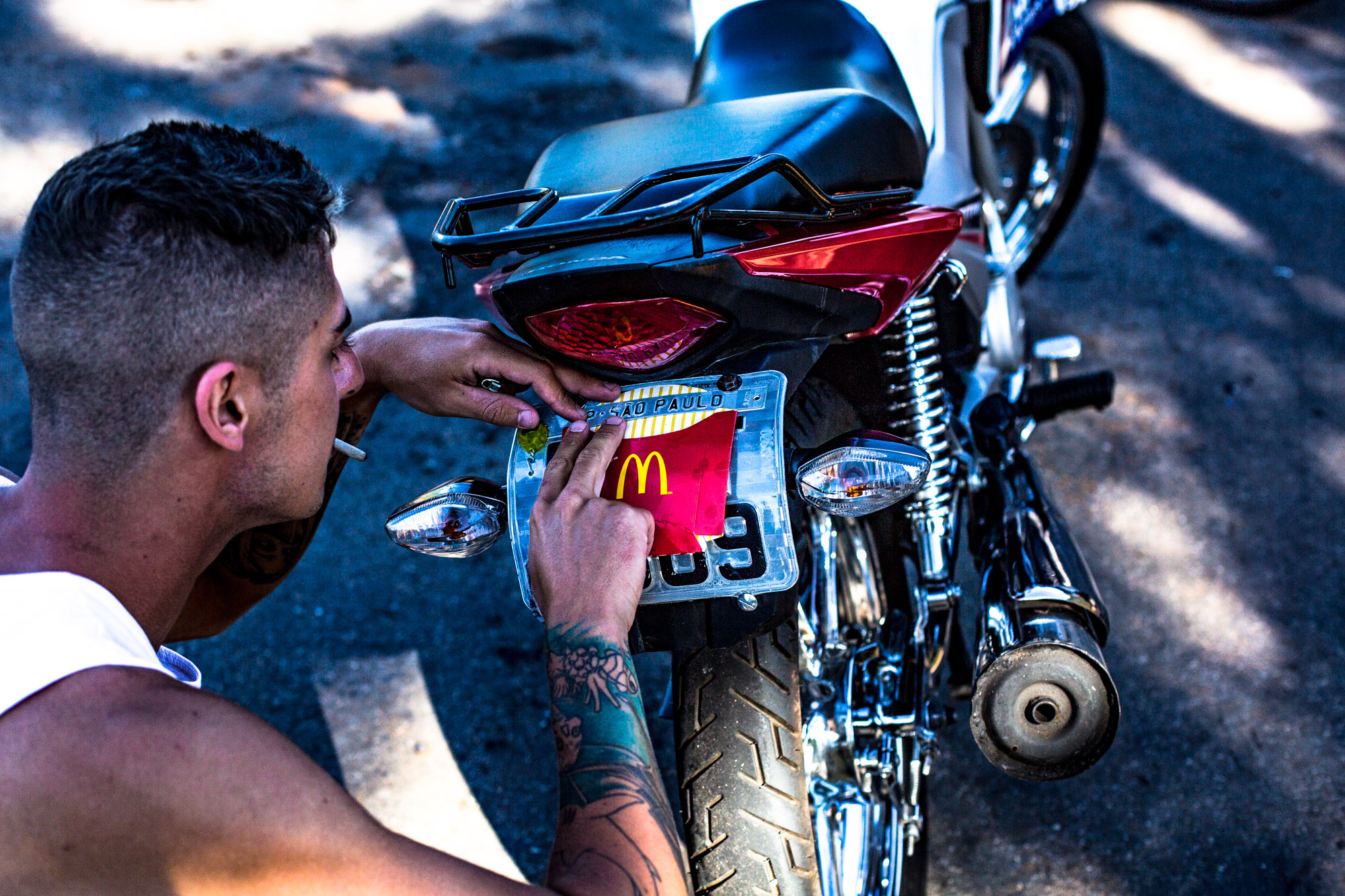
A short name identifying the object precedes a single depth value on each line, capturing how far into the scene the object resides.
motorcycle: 1.30
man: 0.96
